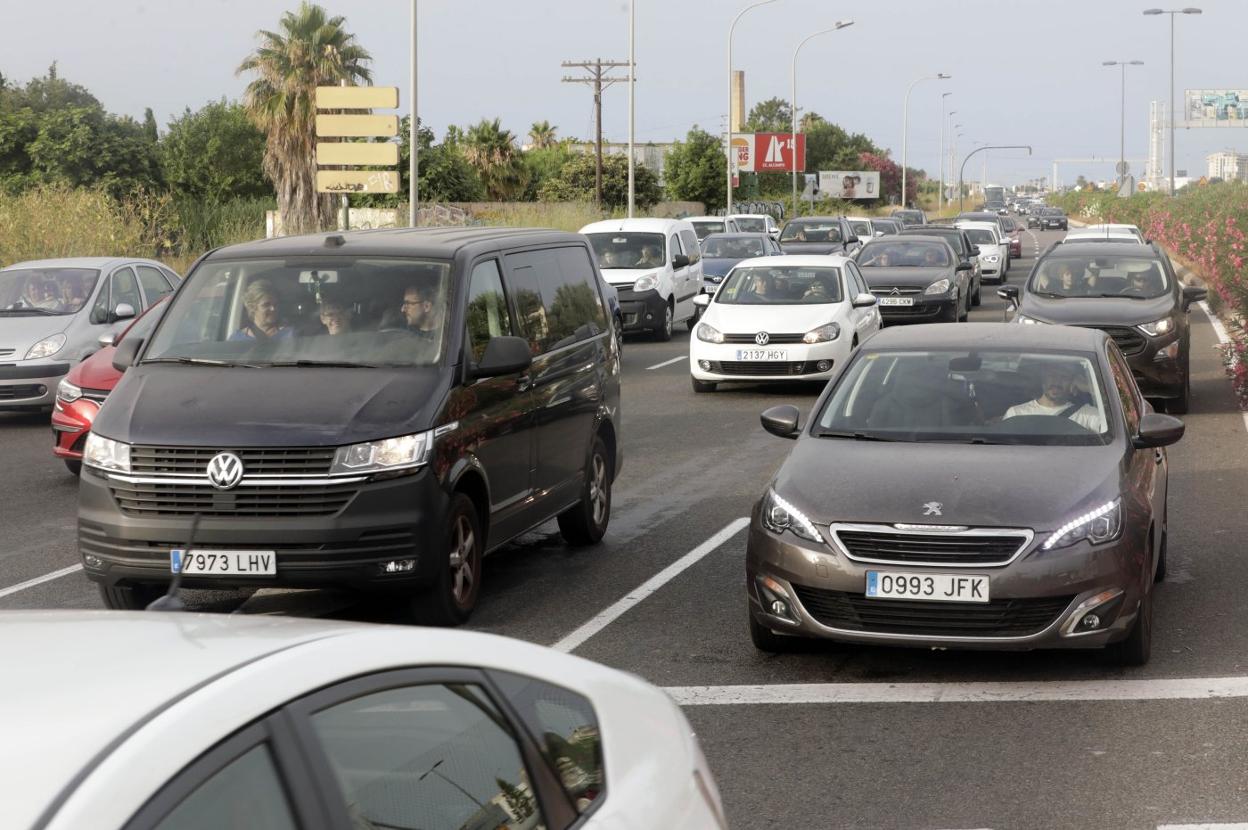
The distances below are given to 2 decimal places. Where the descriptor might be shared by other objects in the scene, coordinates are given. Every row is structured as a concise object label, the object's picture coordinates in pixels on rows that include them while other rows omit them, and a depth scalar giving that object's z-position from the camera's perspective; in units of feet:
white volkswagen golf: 62.44
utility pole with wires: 228.02
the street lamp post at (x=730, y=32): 181.06
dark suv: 55.01
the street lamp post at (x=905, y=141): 328.08
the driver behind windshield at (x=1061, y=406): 26.35
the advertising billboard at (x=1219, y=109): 322.96
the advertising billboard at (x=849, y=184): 396.57
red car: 41.06
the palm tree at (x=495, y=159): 266.36
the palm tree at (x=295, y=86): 187.93
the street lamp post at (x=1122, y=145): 292.61
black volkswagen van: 24.76
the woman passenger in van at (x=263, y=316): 27.84
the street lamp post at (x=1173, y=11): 189.29
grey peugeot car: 22.41
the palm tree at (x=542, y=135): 347.77
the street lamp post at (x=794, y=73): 215.51
